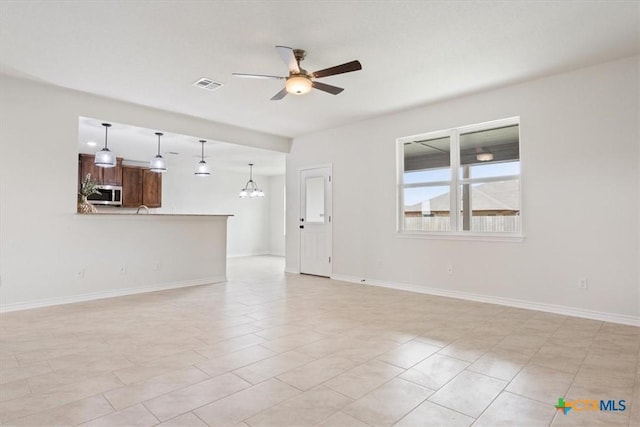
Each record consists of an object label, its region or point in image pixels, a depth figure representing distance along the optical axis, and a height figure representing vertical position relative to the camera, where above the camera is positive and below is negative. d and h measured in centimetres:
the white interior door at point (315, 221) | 659 +6
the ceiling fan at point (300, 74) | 313 +140
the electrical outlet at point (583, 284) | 392 -64
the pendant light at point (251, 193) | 966 +83
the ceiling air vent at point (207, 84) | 427 +170
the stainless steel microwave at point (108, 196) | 783 +60
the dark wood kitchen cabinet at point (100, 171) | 771 +115
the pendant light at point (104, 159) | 524 +94
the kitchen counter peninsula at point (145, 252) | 474 -42
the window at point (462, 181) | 459 +61
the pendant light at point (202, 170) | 709 +107
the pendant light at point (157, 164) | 614 +102
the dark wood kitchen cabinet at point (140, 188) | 847 +87
